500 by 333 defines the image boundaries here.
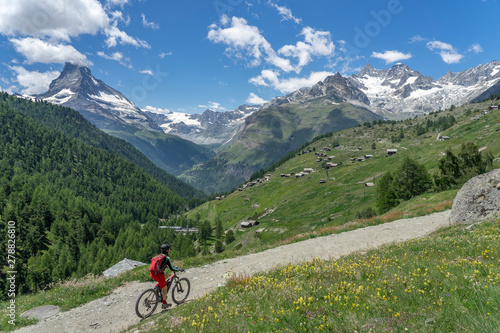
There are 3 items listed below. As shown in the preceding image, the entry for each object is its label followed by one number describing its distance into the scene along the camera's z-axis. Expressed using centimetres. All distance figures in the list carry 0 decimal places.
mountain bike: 1291
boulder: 2146
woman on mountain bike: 1327
